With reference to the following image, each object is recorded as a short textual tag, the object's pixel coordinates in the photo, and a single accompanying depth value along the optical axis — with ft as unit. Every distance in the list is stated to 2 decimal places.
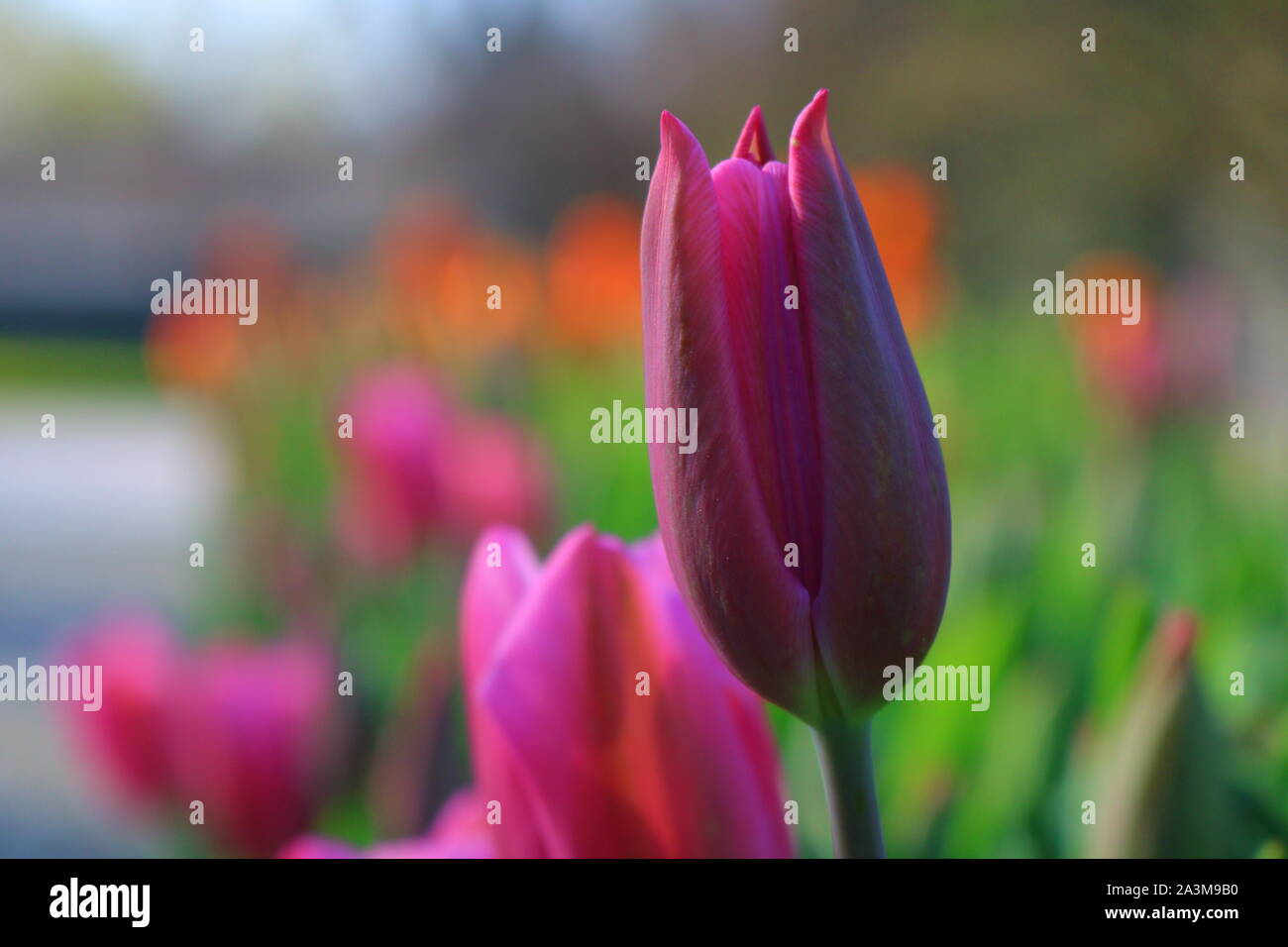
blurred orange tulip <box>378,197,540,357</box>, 4.66
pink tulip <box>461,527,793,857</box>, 0.92
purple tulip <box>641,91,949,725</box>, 0.77
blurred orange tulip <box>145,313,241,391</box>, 5.16
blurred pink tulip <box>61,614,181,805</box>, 2.19
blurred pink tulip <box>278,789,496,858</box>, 1.17
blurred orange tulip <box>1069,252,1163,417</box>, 3.18
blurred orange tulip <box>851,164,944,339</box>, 3.99
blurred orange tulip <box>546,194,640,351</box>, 4.75
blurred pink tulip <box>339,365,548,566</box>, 2.83
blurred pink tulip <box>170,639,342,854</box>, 1.91
